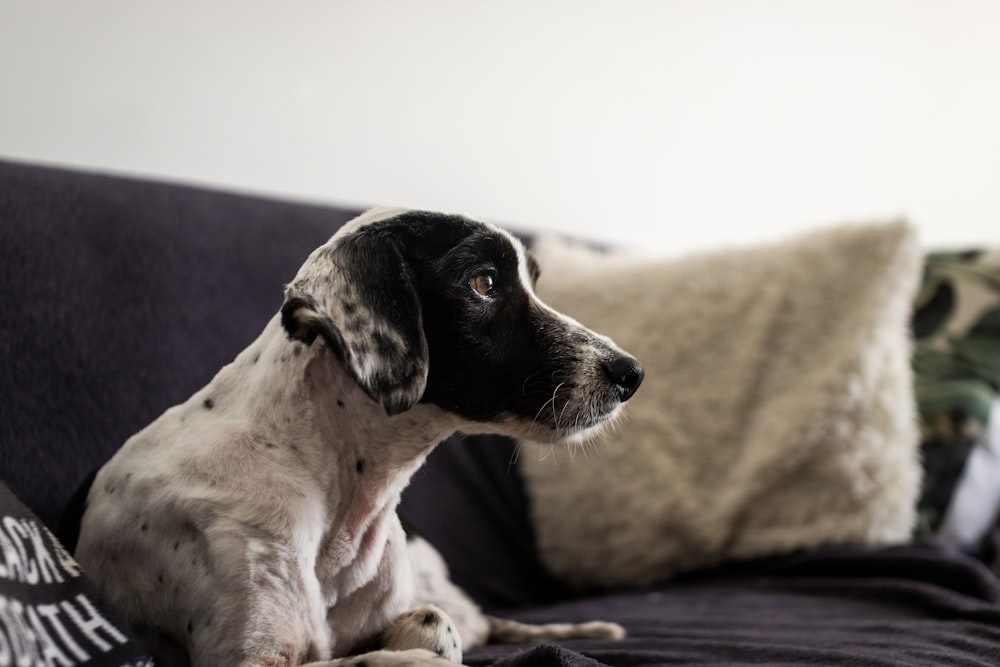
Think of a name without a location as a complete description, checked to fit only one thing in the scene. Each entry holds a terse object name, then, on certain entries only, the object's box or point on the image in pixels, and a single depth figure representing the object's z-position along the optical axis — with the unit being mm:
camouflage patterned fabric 1841
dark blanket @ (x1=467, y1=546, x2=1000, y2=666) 1099
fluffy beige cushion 1695
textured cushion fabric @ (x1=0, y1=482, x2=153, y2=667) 666
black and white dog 794
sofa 1023
